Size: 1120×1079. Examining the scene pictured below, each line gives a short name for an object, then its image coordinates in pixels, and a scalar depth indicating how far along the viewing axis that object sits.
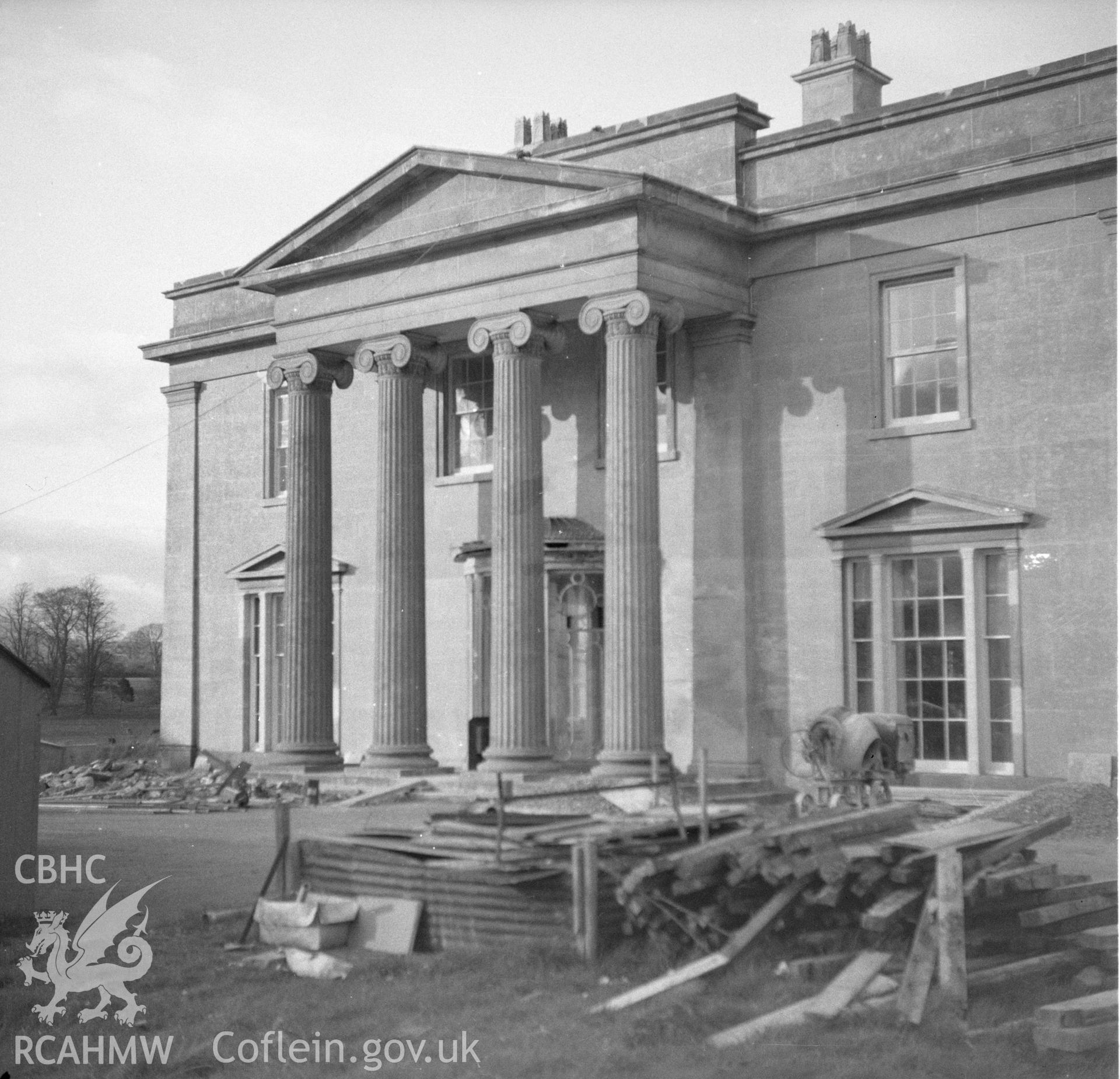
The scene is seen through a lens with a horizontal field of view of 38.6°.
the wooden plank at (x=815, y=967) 10.73
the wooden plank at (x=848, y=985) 10.13
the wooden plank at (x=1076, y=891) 11.61
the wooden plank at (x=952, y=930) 10.20
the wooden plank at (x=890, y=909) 10.68
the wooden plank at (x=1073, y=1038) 9.64
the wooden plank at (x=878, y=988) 10.35
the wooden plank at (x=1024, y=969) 10.36
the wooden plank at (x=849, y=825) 11.06
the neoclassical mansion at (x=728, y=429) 21.56
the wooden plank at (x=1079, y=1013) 9.72
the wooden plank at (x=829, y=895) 10.79
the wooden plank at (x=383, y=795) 23.09
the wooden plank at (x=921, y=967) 10.08
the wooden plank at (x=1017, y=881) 11.13
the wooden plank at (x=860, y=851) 11.02
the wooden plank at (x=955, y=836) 11.12
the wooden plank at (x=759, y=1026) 9.95
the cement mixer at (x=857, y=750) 19.20
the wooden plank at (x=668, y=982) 10.52
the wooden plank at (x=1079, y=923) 11.48
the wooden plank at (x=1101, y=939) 11.10
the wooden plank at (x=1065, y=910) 11.22
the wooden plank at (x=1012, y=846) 11.29
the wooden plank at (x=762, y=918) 10.84
